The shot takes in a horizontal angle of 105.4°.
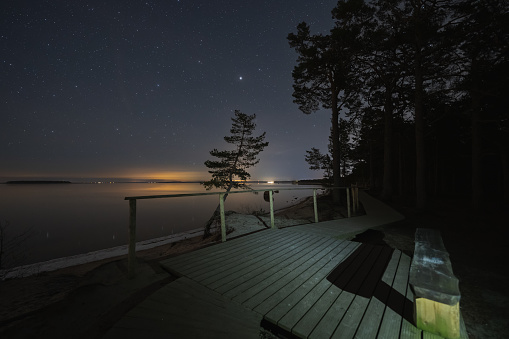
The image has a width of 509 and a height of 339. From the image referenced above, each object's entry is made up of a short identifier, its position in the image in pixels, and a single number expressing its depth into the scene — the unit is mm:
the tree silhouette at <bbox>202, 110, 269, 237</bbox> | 16844
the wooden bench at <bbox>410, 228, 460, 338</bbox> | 1719
